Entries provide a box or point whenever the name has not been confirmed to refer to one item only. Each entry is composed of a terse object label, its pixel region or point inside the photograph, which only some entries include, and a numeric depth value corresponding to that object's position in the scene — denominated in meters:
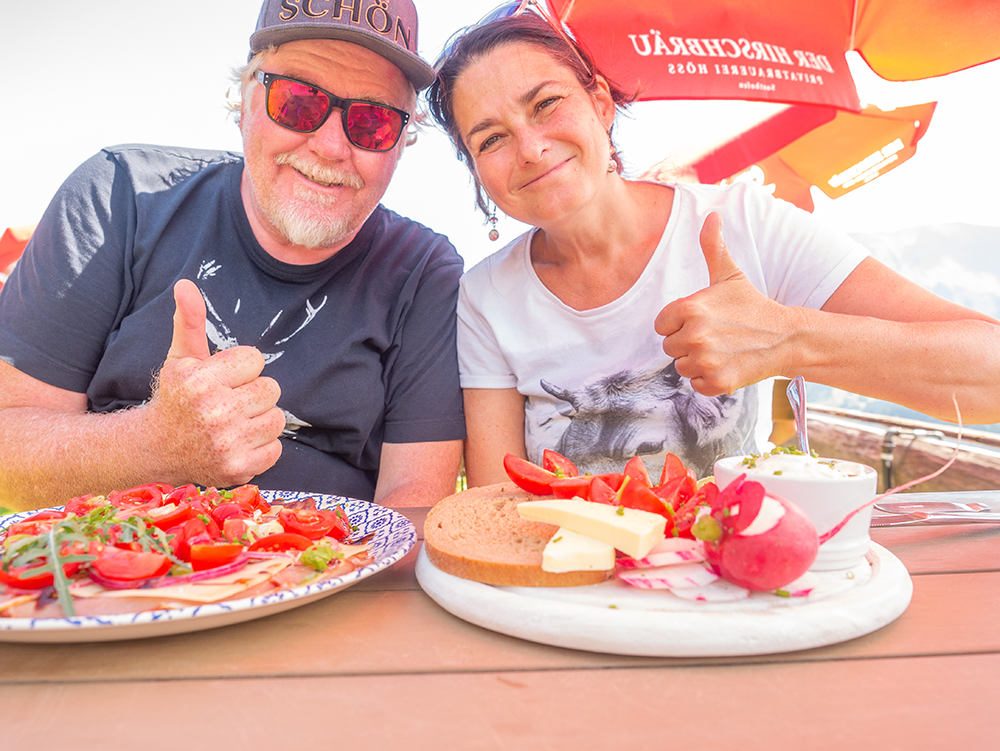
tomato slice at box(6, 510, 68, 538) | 0.33
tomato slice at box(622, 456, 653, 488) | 0.38
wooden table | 0.21
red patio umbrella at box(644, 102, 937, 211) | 0.97
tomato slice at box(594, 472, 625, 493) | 0.37
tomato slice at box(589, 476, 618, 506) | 0.35
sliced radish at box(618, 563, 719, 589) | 0.29
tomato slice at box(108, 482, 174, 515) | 0.38
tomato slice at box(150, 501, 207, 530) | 0.33
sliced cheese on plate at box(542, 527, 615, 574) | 0.29
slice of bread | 0.30
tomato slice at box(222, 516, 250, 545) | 0.33
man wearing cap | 0.61
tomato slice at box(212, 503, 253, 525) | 0.36
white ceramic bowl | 0.30
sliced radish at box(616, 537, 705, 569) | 0.30
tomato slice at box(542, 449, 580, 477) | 0.41
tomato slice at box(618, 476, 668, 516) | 0.33
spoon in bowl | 0.39
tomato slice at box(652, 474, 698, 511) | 0.35
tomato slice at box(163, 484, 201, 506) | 0.38
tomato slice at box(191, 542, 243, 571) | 0.30
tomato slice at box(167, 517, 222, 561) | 0.31
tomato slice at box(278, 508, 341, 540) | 0.35
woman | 0.49
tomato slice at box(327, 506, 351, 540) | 0.37
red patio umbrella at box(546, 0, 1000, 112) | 0.71
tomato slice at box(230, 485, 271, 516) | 0.39
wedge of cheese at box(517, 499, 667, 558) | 0.29
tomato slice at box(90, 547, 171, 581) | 0.28
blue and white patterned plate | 0.25
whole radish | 0.27
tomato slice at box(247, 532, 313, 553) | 0.33
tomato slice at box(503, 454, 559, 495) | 0.40
